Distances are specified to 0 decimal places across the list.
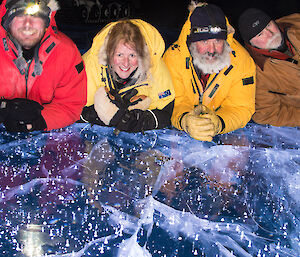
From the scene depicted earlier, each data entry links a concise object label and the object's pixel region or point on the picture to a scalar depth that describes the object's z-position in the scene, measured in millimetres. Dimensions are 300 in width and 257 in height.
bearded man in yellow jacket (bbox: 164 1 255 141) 2871
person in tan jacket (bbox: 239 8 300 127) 3139
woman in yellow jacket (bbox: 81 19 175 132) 2779
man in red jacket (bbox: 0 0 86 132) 2582
